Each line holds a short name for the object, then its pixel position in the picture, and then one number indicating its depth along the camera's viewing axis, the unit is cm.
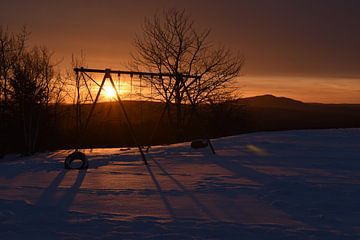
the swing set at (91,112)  1112
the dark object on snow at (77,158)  1106
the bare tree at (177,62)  2733
